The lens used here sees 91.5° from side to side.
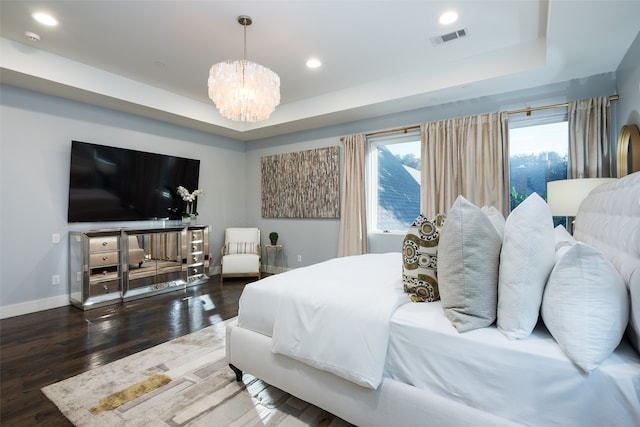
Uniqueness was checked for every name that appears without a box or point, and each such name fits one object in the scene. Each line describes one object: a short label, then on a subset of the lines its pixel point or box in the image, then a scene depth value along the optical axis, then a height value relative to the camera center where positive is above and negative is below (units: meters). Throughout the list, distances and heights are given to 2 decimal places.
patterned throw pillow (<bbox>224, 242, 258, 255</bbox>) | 5.52 -0.49
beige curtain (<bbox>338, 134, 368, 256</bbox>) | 4.80 +0.30
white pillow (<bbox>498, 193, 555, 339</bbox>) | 1.23 -0.21
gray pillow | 1.33 -0.22
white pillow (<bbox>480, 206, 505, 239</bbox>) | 1.72 +0.00
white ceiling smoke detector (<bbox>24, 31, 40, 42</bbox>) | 3.06 +1.87
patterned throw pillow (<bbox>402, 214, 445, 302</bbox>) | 1.67 -0.23
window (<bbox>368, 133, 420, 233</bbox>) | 4.61 +0.56
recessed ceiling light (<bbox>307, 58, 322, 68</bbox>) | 3.65 +1.87
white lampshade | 2.72 +0.20
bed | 1.06 -0.56
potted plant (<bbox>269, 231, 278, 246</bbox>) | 5.70 -0.31
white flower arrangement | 5.14 +0.40
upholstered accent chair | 5.19 -0.58
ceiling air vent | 3.09 +1.84
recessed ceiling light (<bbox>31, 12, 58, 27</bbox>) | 2.79 +1.87
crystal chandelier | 2.74 +1.19
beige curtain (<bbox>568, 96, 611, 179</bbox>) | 3.22 +0.82
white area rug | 1.75 -1.11
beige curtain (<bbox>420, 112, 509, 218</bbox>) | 3.74 +0.71
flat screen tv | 4.08 +0.57
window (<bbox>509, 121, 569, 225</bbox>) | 3.64 +0.71
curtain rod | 3.44 +1.26
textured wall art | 5.20 +0.63
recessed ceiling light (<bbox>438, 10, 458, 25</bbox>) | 2.78 +1.83
